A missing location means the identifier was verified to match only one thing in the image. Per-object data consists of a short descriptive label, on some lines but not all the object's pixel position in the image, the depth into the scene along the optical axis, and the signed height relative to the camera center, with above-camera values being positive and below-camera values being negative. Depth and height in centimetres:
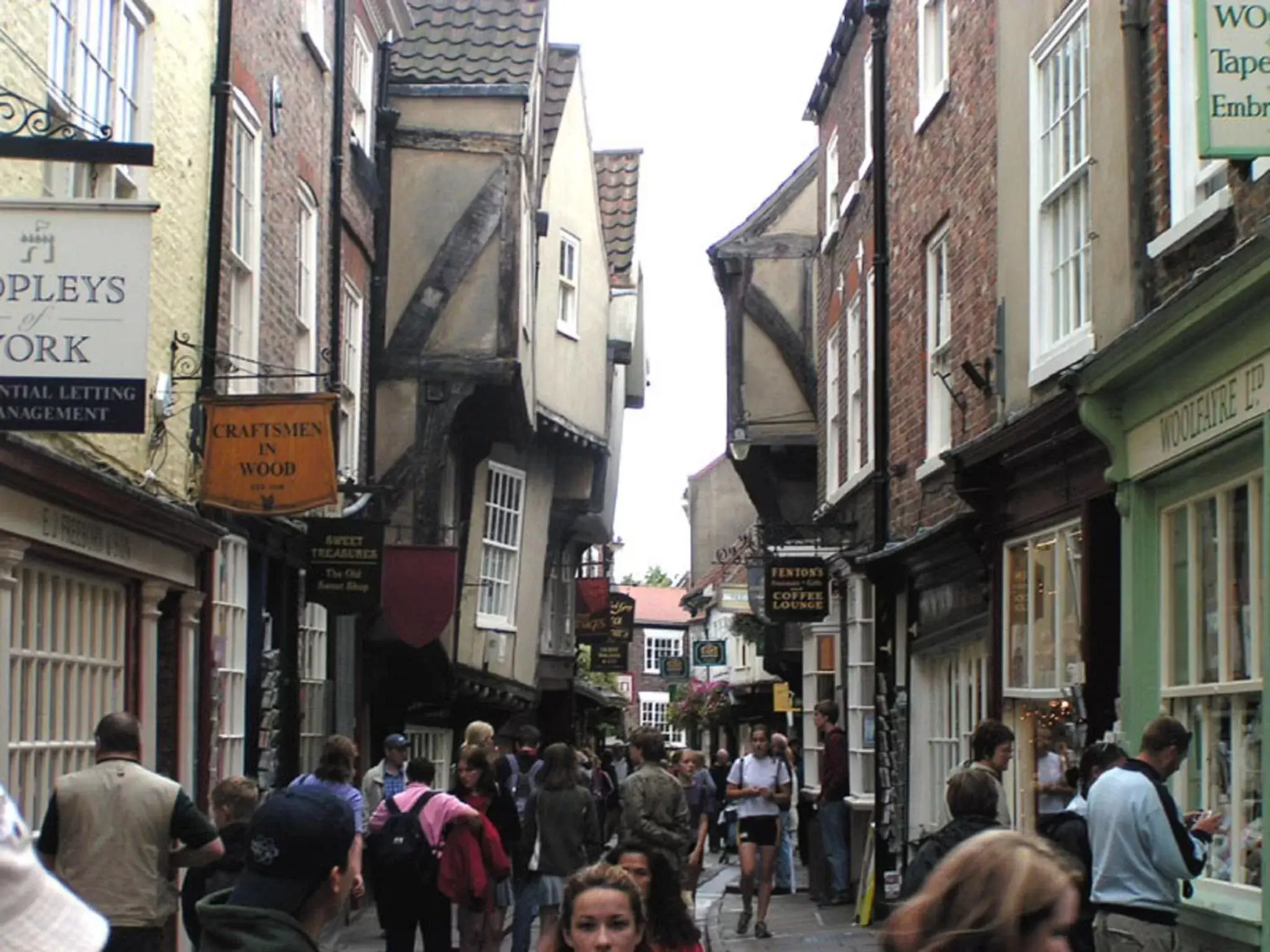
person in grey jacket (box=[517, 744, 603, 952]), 1417 -107
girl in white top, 1742 -118
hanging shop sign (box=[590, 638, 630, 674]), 4053 +31
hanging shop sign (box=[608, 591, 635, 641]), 4131 +116
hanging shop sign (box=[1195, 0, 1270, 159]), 771 +222
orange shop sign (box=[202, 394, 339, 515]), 1323 +138
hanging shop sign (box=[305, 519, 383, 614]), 1717 +83
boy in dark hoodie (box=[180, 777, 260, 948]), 966 -81
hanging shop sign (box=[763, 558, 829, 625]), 2195 +86
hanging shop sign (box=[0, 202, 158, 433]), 909 +154
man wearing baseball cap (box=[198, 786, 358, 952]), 396 -39
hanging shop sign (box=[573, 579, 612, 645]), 3750 +111
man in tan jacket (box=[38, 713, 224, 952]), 912 -72
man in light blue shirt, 850 -70
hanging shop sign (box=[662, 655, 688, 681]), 6359 +18
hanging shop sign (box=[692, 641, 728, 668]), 5400 +48
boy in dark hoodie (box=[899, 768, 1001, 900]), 769 -53
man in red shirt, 2019 -126
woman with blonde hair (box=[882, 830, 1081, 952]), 278 -31
